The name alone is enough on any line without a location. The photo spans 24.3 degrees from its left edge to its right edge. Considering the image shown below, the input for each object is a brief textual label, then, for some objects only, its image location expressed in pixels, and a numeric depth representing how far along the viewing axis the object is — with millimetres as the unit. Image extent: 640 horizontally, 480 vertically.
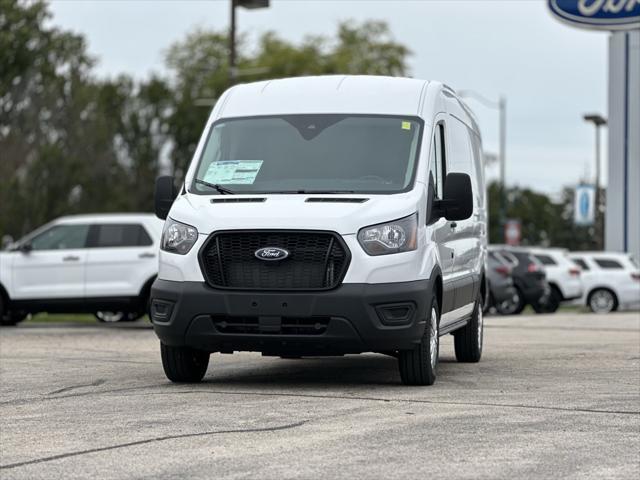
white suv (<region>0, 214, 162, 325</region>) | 22141
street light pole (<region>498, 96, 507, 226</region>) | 70000
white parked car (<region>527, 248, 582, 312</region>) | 35344
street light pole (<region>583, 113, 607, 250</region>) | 62688
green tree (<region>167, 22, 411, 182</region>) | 80062
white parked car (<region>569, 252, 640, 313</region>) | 36219
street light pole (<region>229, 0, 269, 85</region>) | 34281
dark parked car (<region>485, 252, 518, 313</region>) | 30766
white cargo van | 10992
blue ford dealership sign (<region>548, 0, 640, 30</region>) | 36750
